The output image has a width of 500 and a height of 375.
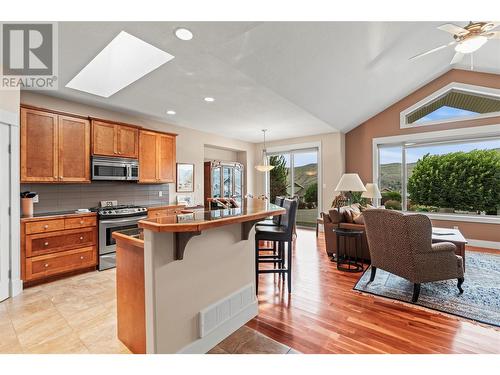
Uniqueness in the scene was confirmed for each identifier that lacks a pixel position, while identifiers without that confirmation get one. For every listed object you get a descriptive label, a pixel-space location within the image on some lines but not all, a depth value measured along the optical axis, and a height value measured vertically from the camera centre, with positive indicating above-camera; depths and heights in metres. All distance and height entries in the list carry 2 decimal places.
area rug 2.41 -1.23
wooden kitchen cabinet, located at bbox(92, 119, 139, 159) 3.81 +0.81
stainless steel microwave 3.80 +0.32
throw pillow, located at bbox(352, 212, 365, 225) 3.82 -0.51
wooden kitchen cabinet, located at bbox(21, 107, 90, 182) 3.11 +0.58
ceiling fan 2.67 +1.77
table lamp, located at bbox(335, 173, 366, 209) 3.88 +0.06
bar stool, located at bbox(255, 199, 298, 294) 2.61 -0.48
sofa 3.82 -0.60
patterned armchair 2.57 -0.71
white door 2.68 -0.24
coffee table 3.13 -0.70
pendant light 5.93 +0.51
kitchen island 1.50 -0.67
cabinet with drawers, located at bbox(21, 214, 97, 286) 2.99 -0.76
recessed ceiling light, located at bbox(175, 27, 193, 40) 2.25 +1.48
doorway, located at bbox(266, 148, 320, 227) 7.06 +0.25
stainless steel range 3.65 -0.57
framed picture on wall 5.54 +0.24
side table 3.64 -1.05
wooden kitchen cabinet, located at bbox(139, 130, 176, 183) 4.47 +0.61
